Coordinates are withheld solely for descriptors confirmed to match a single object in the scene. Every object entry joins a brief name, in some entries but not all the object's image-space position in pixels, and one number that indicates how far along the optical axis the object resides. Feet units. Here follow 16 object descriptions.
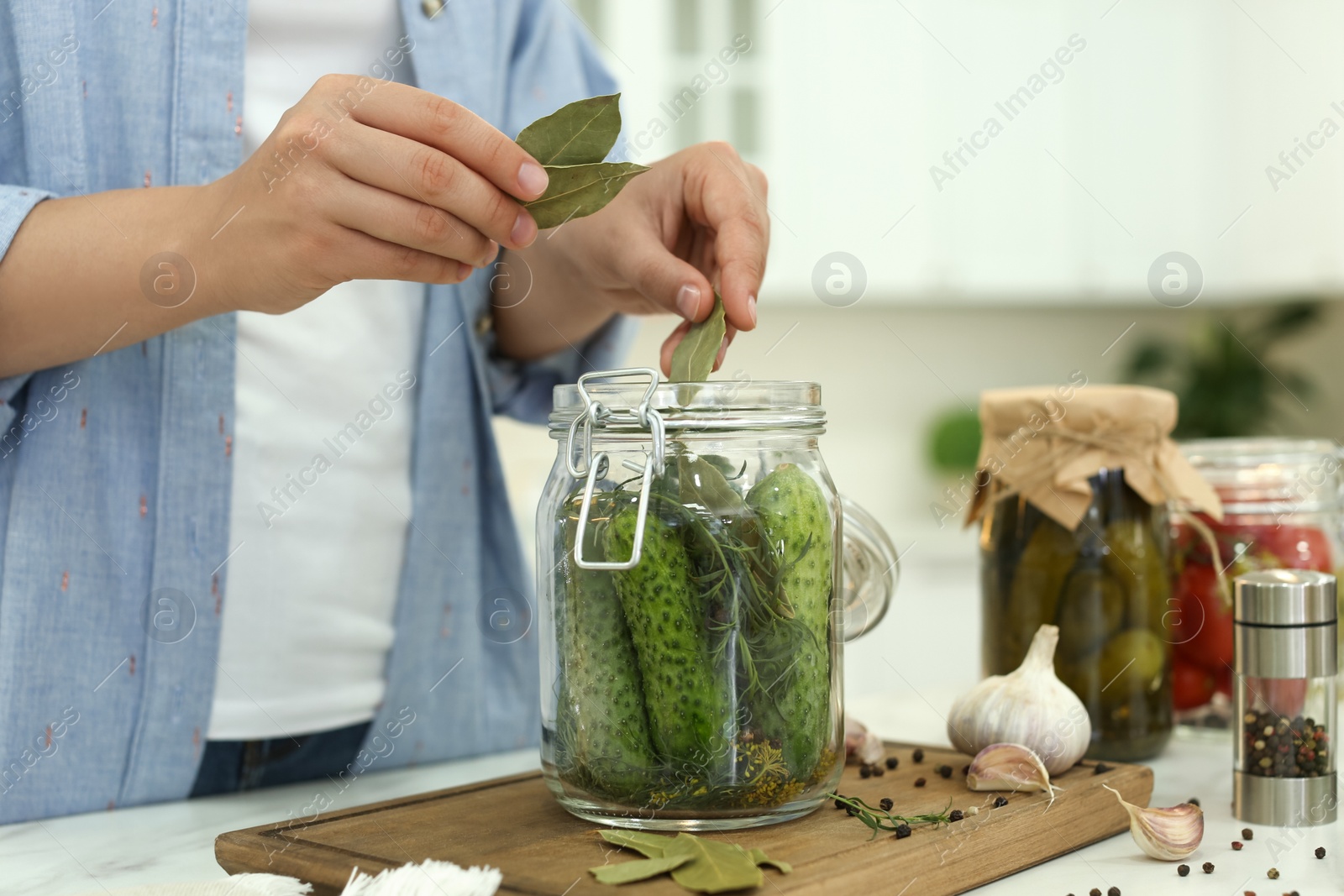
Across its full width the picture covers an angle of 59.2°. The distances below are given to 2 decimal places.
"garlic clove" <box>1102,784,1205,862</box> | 2.00
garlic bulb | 2.29
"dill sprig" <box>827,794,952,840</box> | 1.92
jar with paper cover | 2.68
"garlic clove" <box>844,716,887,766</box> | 2.40
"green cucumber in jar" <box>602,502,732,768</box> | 1.82
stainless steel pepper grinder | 2.25
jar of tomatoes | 3.01
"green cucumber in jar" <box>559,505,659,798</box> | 1.87
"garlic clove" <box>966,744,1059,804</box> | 2.17
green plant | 10.30
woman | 1.96
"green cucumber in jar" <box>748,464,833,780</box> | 1.87
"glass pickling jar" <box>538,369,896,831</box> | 1.83
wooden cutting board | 1.72
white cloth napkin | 1.62
